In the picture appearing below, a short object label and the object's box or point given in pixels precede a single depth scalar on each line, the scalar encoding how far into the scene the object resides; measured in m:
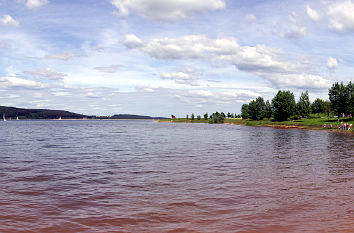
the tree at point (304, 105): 158.52
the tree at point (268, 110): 192.46
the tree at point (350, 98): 111.19
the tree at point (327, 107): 154.98
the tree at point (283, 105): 158.25
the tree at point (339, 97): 115.71
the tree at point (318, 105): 180.00
